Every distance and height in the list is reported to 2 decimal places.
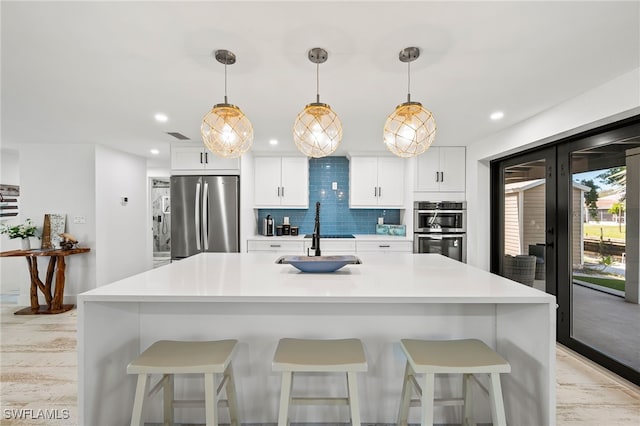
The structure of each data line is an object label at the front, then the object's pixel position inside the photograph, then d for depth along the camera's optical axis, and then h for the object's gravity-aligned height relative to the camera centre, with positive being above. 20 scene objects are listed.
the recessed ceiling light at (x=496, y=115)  2.90 +0.93
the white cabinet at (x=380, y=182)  4.62 +0.47
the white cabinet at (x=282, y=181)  4.65 +0.49
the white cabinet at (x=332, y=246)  4.33 -0.43
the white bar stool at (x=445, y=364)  1.32 -0.63
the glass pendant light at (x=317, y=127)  1.77 +0.50
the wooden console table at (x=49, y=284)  3.81 -0.84
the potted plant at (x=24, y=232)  3.84 -0.20
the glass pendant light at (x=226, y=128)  1.85 +0.52
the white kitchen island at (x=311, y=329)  1.53 -0.63
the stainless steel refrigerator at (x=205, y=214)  4.30 +0.01
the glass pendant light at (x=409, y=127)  1.76 +0.50
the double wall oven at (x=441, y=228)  4.28 -0.18
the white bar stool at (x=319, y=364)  1.32 -0.63
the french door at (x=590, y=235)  2.35 -0.18
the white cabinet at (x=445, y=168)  4.35 +0.64
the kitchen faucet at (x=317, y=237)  2.23 -0.16
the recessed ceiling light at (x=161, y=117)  3.03 +0.95
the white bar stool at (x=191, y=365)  1.33 -0.63
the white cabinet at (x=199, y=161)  4.32 +0.73
